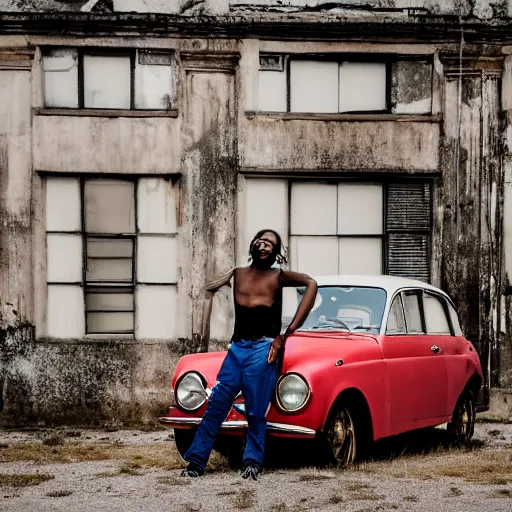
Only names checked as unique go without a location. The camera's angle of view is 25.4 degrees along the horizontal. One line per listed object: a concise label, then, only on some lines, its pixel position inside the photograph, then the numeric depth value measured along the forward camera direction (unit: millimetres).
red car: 9141
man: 8891
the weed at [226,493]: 8078
